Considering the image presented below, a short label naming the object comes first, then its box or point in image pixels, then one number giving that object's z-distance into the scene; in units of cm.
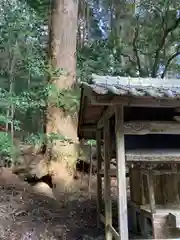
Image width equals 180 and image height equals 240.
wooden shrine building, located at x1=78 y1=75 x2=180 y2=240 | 244
